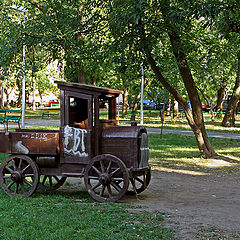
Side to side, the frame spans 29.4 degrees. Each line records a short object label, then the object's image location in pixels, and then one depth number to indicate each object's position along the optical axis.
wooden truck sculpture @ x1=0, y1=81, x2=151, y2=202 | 8.48
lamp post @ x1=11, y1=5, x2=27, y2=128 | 30.94
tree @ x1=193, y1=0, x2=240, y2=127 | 9.80
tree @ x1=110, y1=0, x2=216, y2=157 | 11.44
